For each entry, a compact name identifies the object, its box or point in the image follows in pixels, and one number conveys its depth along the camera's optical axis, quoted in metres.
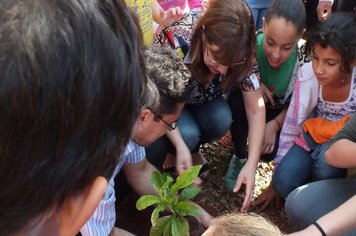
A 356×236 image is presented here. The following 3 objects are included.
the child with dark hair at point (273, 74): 2.18
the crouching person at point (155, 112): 1.57
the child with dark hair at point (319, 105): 1.95
